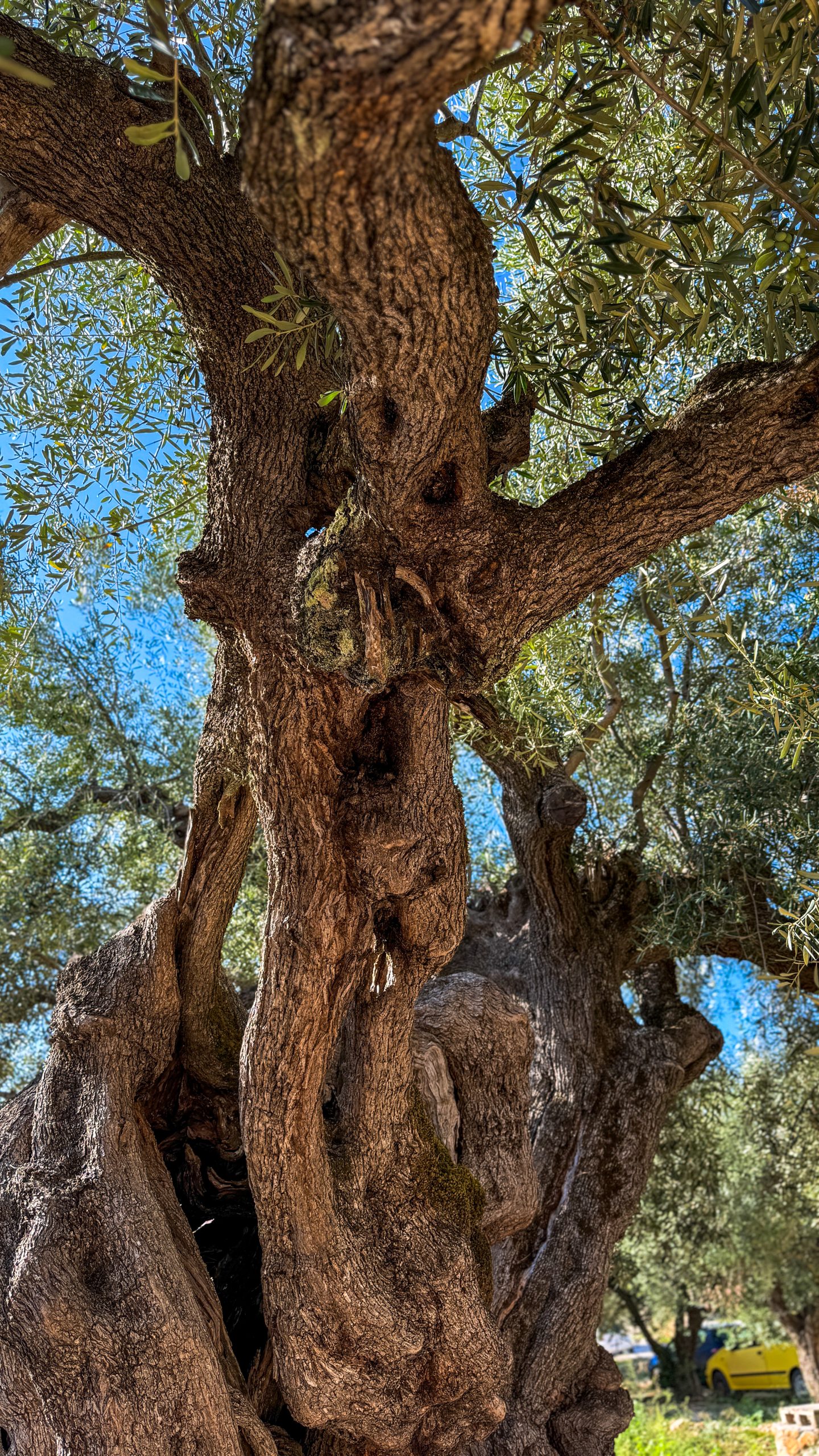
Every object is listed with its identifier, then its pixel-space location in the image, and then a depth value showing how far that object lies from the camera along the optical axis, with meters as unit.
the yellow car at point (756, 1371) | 21.92
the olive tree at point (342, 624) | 2.88
